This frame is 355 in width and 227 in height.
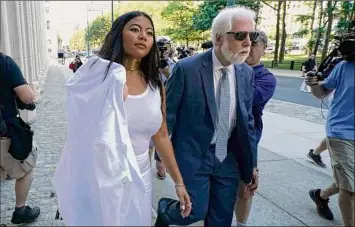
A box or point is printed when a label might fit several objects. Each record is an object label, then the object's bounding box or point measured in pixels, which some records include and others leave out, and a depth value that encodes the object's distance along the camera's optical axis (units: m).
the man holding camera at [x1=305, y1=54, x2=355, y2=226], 2.61
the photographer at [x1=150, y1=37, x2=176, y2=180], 4.68
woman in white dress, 1.35
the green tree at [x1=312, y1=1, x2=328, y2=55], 29.69
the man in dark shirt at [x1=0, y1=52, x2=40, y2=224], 2.98
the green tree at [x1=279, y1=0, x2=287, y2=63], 34.05
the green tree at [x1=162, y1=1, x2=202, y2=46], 35.03
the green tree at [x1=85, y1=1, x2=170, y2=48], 38.47
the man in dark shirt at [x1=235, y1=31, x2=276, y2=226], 2.84
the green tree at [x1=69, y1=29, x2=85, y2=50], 103.25
